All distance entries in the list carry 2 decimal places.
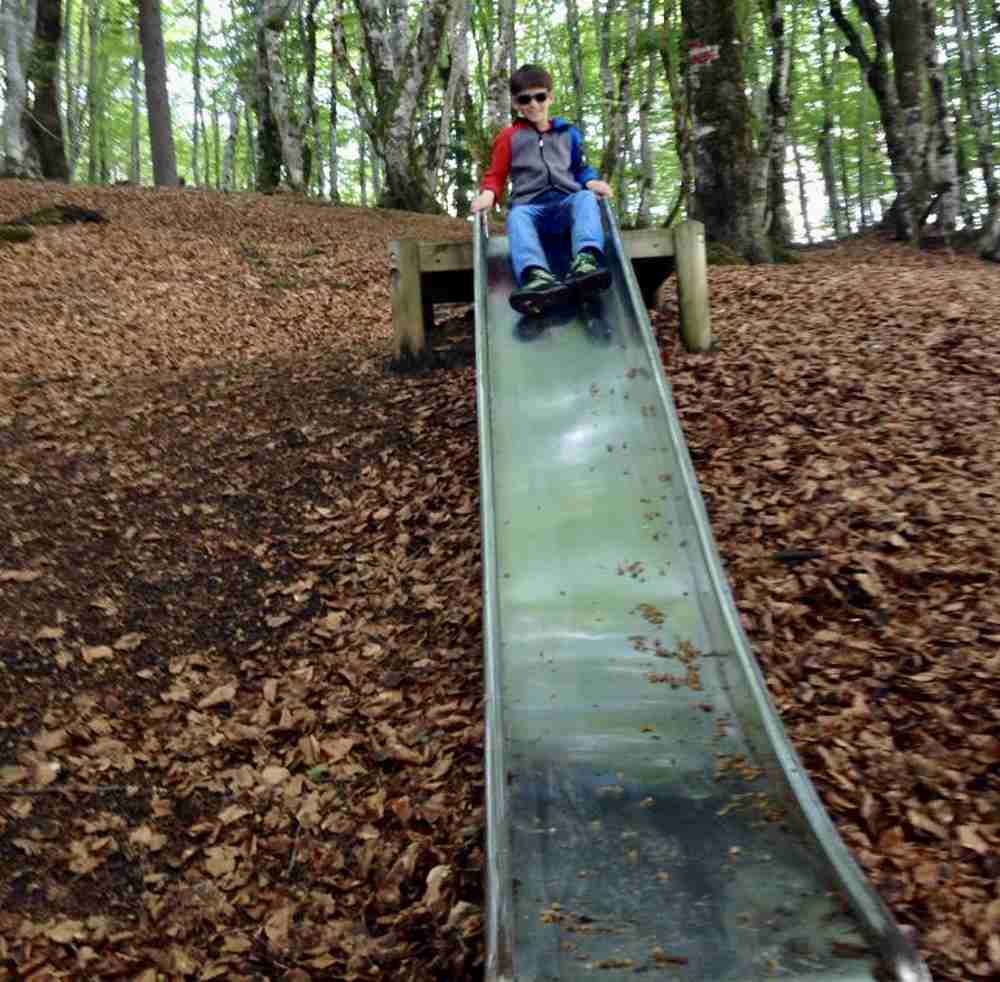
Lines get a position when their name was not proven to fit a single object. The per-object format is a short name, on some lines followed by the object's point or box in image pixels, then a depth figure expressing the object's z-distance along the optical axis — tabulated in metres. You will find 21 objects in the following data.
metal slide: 2.54
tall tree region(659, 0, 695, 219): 13.45
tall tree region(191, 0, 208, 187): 26.19
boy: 6.43
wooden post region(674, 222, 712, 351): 6.72
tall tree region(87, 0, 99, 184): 26.03
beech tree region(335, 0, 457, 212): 12.73
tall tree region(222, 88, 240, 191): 23.59
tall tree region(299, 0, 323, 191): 18.33
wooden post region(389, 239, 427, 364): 6.90
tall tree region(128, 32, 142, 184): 27.67
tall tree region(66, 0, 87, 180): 27.34
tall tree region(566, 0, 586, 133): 20.19
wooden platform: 6.75
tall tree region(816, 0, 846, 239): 22.00
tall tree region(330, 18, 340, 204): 22.89
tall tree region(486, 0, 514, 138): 13.82
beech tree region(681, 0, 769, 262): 9.26
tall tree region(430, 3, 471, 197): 14.26
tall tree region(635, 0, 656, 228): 15.95
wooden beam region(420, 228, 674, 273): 6.84
